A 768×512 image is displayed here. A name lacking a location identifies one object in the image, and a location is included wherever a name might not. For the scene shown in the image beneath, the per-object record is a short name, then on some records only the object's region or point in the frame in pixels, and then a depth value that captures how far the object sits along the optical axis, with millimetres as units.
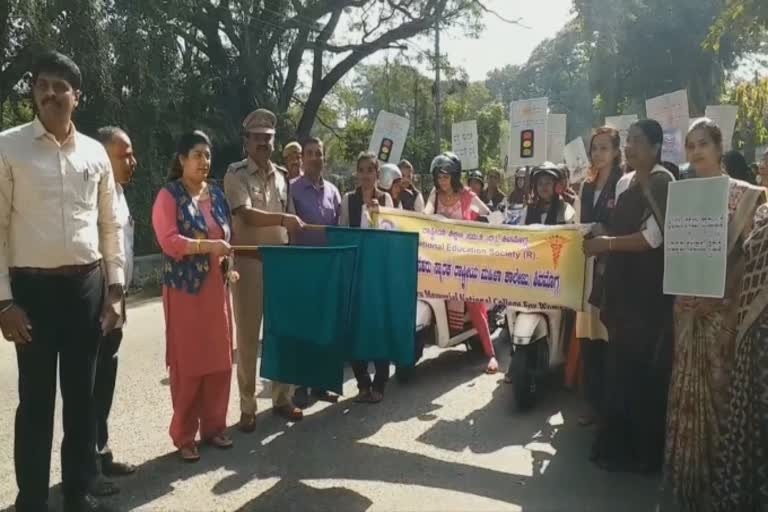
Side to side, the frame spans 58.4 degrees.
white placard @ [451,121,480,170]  9648
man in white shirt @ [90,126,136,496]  3863
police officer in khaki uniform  4613
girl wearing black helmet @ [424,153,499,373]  6113
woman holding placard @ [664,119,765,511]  3197
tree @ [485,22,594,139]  40344
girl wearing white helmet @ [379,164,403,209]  7114
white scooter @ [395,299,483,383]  5930
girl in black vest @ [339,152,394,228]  5422
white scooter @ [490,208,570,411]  5023
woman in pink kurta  4035
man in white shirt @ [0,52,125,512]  3037
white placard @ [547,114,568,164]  8961
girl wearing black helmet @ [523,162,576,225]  5496
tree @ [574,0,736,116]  29031
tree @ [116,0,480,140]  18922
